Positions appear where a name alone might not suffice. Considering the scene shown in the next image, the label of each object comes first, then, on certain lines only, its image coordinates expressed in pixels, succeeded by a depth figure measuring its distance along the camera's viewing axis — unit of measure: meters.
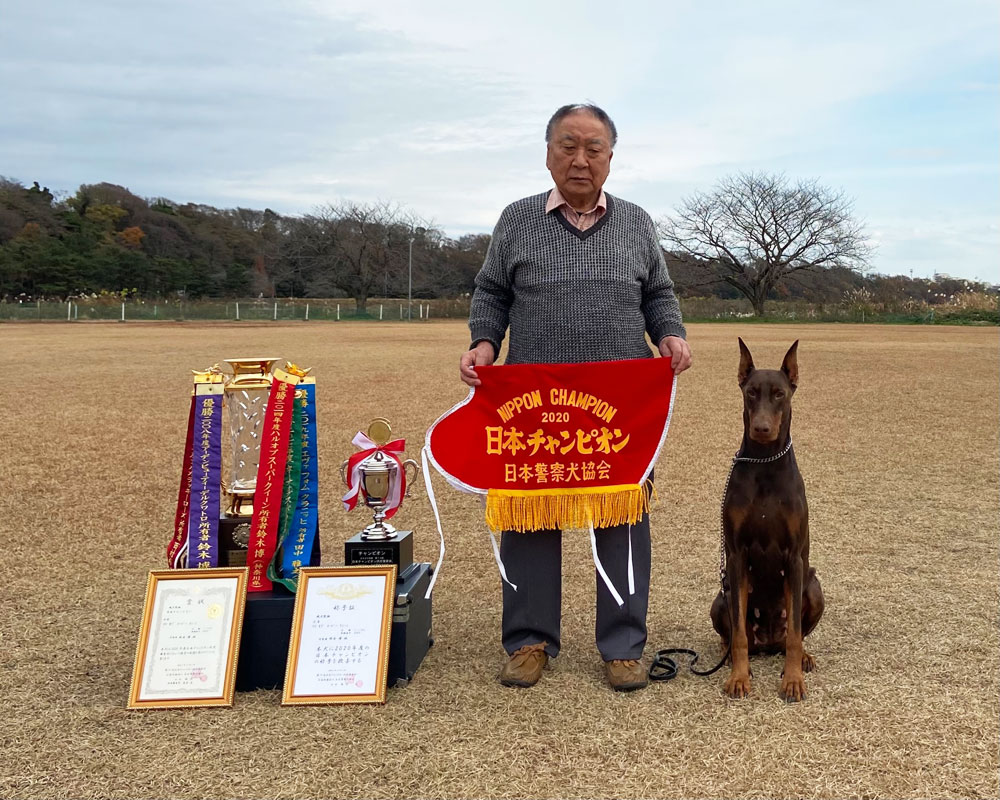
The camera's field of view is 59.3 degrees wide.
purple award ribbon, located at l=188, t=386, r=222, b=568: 3.63
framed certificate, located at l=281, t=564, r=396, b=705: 3.29
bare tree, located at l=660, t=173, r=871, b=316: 54.00
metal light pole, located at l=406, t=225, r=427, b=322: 57.32
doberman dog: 3.21
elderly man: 3.42
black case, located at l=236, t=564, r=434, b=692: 3.43
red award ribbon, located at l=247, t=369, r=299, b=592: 3.60
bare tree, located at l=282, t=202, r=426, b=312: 61.53
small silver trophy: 3.59
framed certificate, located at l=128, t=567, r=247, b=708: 3.27
